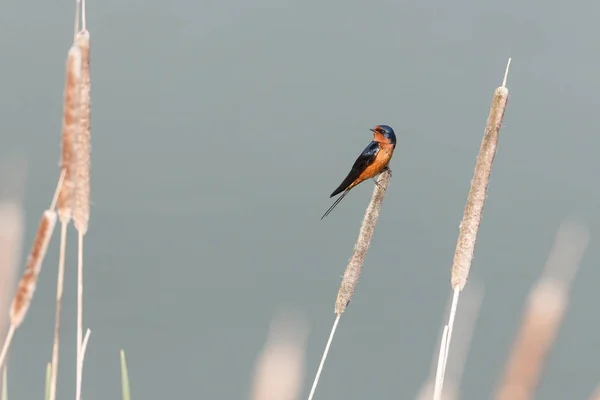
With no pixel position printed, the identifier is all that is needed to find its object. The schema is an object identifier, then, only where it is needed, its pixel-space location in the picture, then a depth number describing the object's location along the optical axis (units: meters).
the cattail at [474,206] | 4.94
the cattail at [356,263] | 5.41
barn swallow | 8.09
